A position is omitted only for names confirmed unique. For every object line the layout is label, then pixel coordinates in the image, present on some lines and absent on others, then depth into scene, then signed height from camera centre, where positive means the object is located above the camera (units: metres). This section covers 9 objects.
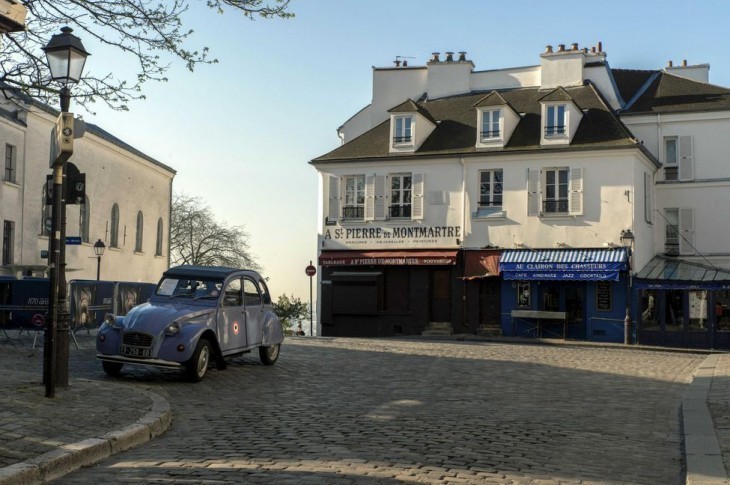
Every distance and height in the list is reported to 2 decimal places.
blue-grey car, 12.65 -0.64
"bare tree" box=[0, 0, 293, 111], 11.34 +3.37
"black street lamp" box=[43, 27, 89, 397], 9.98 +1.07
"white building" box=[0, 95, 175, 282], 33.62 +3.83
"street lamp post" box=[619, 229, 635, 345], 29.16 +1.44
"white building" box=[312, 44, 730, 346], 30.19 +3.12
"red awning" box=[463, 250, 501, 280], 31.45 +0.95
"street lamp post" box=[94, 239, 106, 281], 36.91 +1.56
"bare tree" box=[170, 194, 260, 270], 60.50 +3.16
